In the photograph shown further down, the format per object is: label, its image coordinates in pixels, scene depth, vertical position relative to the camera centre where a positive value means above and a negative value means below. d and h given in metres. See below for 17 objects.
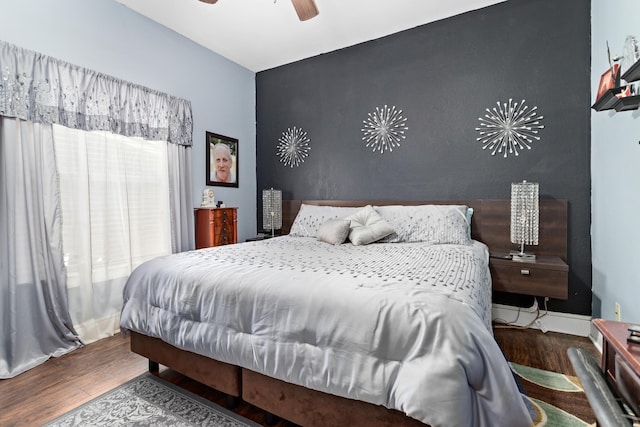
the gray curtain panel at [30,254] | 2.06 -0.34
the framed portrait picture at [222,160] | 3.72 +0.56
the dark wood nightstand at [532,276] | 2.32 -0.60
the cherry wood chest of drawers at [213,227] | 3.44 -0.26
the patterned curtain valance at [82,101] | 2.10 +0.89
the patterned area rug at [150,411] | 1.56 -1.11
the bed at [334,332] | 1.04 -0.55
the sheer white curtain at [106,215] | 2.47 -0.08
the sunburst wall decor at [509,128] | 2.76 +0.68
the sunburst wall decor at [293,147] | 4.04 +0.77
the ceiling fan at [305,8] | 2.28 +1.50
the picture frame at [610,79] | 1.88 +0.79
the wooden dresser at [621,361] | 0.84 -0.50
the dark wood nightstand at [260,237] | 3.86 -0.43
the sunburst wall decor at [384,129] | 3.39 +0.84
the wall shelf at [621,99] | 1.42 +0.59
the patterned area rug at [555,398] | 1.54 -1.11
